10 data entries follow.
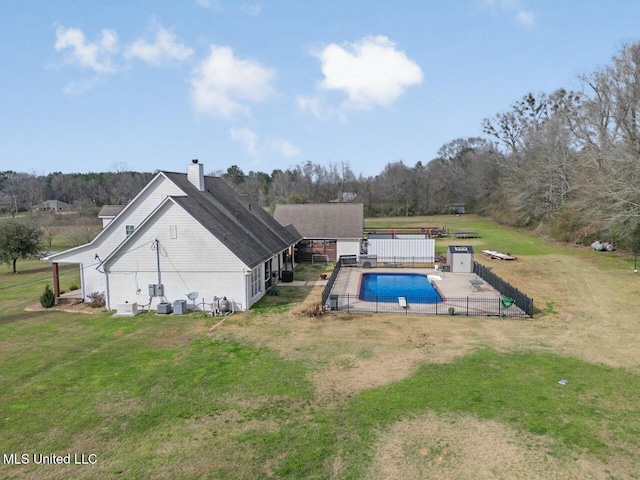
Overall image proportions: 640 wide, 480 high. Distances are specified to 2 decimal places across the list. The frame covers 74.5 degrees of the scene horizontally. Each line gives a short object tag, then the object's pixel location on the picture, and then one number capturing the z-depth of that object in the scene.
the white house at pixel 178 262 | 22.36
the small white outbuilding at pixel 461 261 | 33.22
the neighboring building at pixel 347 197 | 97.05
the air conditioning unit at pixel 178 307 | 21.89
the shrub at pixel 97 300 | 23.81
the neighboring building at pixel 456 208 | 94.62
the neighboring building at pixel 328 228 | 40.03
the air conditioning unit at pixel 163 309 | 22.00
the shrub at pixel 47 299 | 23.88
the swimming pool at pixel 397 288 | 25.24
